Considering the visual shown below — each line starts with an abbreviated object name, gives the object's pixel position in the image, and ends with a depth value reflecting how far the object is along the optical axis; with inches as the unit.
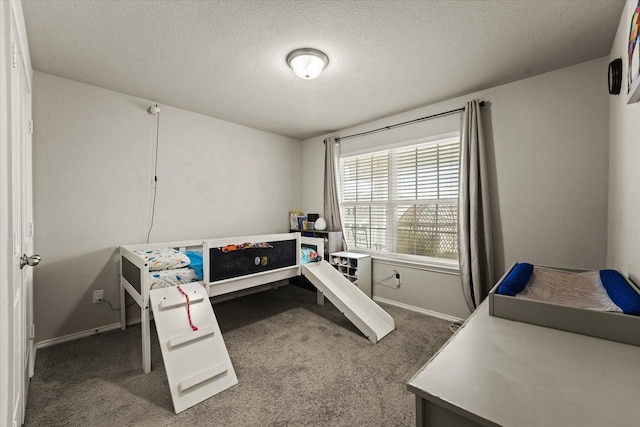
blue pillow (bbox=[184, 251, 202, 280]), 91.4
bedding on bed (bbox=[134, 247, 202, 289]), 84.9
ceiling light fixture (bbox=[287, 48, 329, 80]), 76.9
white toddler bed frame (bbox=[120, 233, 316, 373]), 76.2
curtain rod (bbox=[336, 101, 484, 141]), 107.6
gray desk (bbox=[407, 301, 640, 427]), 24.4
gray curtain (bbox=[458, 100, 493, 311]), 98.1
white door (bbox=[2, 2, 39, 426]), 43.2
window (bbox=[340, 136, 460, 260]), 114.7
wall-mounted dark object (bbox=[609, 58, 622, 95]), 65.6
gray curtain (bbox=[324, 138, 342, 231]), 150.6
